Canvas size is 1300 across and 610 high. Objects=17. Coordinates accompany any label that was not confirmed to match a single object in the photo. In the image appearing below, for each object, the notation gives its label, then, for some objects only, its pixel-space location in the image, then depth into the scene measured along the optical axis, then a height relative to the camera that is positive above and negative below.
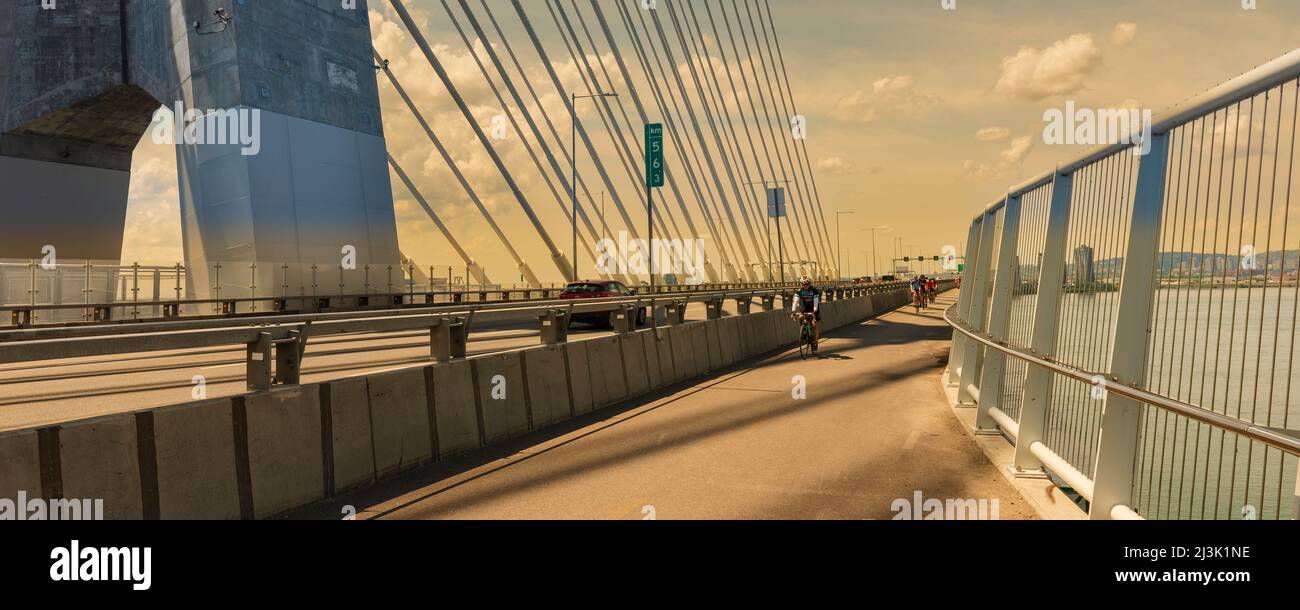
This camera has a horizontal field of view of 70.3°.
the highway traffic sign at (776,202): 51.01 +2.95
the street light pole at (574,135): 46.91 +6.37
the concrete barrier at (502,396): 9.67 -1.53
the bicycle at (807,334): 20.64 -1.78
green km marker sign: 45.81 +5.28
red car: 27.20 -1.14
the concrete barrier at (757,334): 21.52 -1.87
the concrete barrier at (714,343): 18.11 -1.76
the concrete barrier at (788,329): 25.21 -2.06
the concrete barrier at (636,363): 13.74 -1.63
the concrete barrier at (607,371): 12.52 -1.62
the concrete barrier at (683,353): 16.02 -1.74
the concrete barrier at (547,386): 10.72 -1.56
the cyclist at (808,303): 20.73 -1.08
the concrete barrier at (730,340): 19.12 -1.80
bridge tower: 29.08 +4.90
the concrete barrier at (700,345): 17.12 -1.69
